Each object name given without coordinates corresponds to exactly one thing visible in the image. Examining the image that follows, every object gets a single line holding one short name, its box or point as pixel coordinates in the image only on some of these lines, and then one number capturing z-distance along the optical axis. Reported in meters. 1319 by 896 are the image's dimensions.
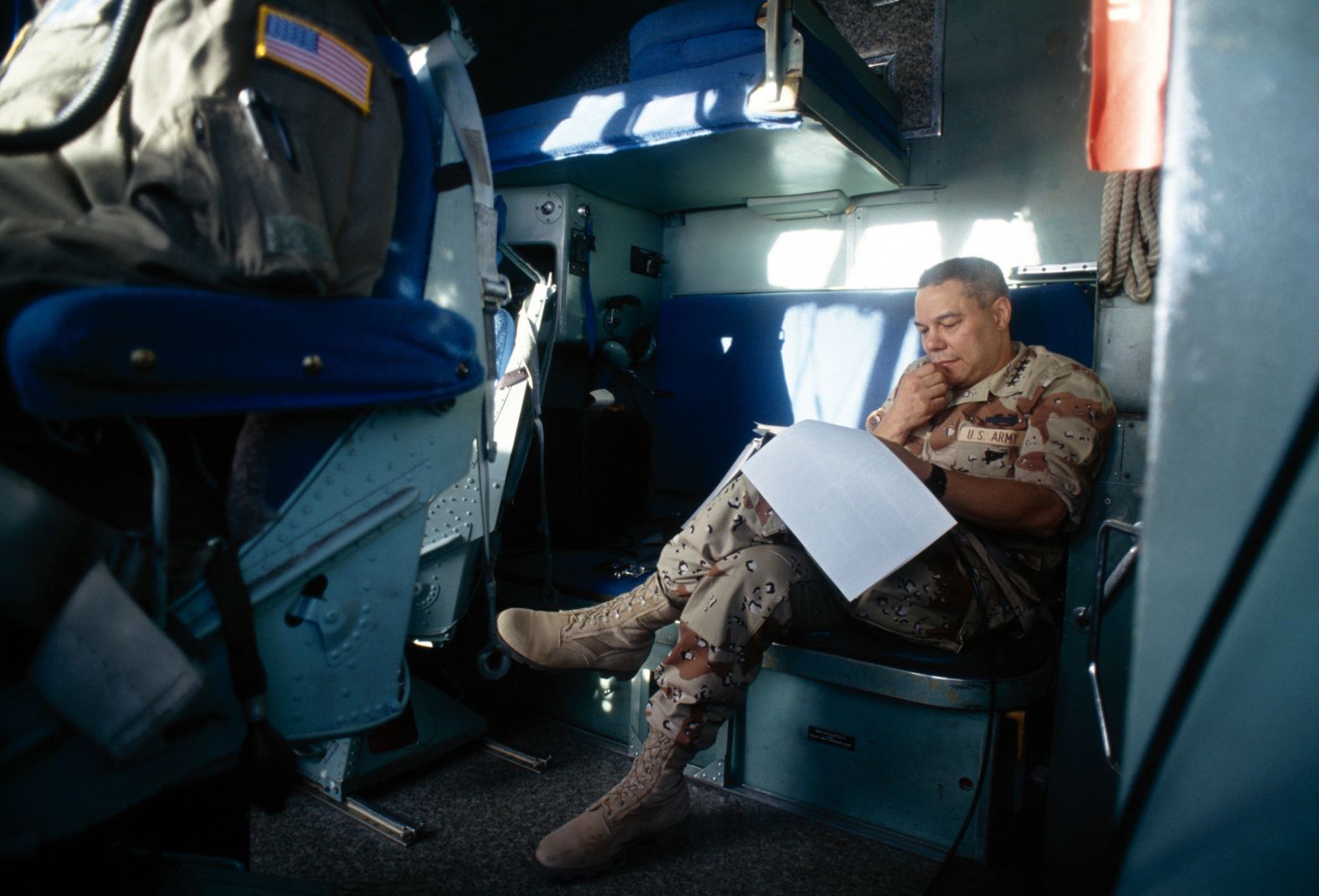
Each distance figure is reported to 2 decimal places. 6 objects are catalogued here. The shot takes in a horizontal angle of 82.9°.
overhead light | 2.75
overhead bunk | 1.98
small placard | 1.60
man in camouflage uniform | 1.47
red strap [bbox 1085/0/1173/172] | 0.73
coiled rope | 1.40
